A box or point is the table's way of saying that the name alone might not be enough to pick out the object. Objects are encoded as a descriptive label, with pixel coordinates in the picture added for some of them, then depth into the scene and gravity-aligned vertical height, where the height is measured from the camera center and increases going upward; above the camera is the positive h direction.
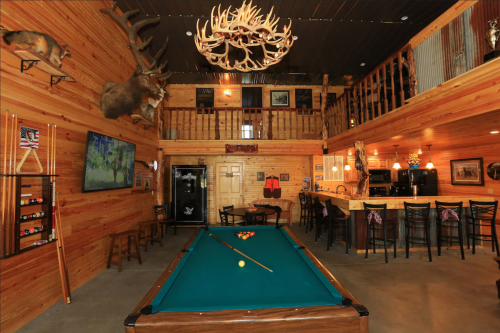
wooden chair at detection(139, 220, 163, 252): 5.25 -1.41
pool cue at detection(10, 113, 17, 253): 2.34 -0.36
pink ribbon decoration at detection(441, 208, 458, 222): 4.79 -0.83
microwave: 8.02 -0.09
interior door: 8.44 -0.33
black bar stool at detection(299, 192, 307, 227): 7.77 -0.82
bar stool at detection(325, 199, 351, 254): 5.05 -1.09
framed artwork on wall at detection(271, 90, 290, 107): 8.64 +2.89
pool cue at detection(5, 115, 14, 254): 2.29 -0.34
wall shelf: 2.46 +1.32
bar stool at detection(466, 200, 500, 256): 4.68 -0.82
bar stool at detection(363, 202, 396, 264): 4.61 -0.92
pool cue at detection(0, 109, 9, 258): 2.25 +0.00
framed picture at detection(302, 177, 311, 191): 8.53 -0.30
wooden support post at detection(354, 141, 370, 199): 5.29 +0.10
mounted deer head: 4.11 +1.66
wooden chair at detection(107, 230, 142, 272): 4.00 -1.29
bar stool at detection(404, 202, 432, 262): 4.50 -0.87
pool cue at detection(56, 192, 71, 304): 2.94 -1.04
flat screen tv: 3.53 +0.26
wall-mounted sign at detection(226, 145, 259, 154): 7.17 +0.85
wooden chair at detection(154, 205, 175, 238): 6.42 -0.95
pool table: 1.35 -0.84
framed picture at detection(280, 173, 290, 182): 8.56 -0.05
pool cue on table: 2.19 -0.84
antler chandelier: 3.09 +2.05
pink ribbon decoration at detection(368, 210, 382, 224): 4.72 -0.85
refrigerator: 7.46 -0.24
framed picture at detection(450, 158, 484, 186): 6.16 +0.03
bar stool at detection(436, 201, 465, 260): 4.72 -0.86
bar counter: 5.01 -0.84
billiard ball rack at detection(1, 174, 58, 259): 2.37 -0.40
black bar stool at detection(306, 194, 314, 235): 6.71 -0.85
